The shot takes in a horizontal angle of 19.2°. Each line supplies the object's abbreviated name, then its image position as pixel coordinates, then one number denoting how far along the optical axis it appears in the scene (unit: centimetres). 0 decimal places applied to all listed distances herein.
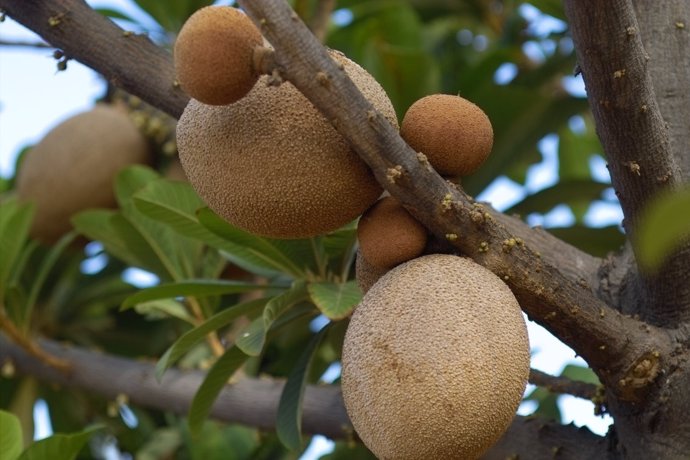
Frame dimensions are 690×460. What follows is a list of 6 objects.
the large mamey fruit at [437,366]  118
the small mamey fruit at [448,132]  125
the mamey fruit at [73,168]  227
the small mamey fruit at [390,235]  125
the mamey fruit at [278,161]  124
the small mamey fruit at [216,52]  115
